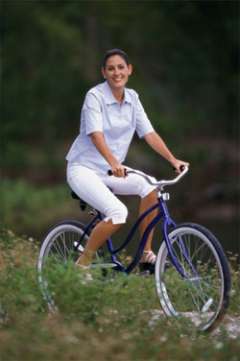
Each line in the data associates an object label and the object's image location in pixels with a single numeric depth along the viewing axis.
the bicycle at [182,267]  11.05
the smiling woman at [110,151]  12.07
